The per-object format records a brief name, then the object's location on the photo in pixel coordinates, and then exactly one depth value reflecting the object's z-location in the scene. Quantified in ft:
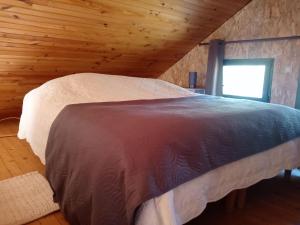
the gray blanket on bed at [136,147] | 3.67
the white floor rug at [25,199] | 5.39
